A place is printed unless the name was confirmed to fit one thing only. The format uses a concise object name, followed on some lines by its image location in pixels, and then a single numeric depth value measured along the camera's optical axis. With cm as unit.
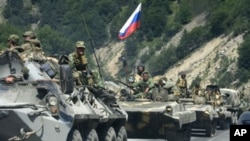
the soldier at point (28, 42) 2205
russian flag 4734
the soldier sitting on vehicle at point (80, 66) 2315
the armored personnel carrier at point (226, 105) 4100
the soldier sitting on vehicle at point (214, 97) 4072
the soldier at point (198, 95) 3874
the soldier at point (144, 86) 2947
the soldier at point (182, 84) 3706
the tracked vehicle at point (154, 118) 2834
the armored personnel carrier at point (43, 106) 1855
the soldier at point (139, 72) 2950
